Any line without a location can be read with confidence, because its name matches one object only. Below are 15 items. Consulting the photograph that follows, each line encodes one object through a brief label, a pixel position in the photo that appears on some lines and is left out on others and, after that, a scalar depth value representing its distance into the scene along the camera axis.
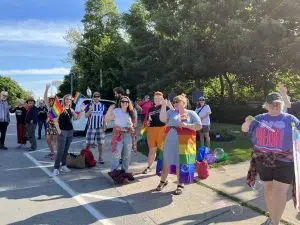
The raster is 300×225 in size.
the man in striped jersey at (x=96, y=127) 5.22
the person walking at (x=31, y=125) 6.72
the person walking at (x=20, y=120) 6.95
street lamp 20.74
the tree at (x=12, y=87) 52.99
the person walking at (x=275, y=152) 2.62
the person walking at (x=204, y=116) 5.63
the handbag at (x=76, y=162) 4.91
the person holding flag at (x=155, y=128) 4.40
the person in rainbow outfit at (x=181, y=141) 3.63
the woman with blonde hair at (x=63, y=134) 4.59
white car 8.58
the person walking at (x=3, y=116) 6.89
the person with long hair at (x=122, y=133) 4.17
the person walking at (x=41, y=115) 8.59
